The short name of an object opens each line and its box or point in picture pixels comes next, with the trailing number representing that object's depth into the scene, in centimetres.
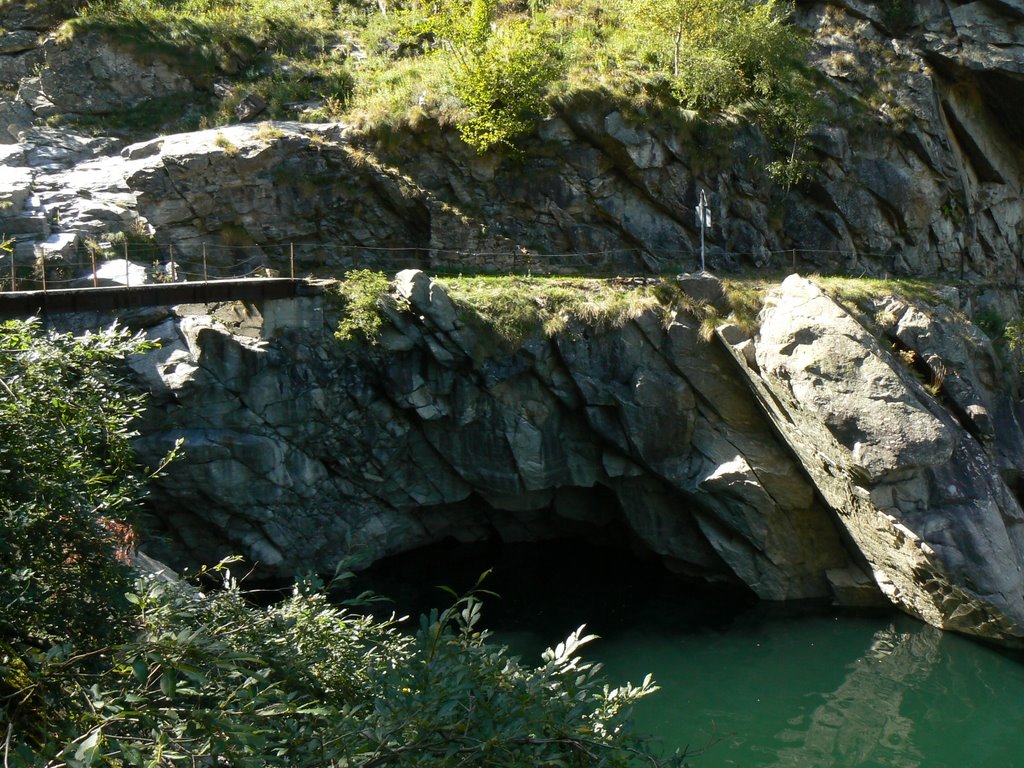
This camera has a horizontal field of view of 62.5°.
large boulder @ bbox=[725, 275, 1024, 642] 1549
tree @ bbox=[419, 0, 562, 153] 2233
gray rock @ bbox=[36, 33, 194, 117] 2397
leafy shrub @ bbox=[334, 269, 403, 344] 1773
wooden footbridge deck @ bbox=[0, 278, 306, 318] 1513
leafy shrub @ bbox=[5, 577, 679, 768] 407
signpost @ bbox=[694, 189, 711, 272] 2208
